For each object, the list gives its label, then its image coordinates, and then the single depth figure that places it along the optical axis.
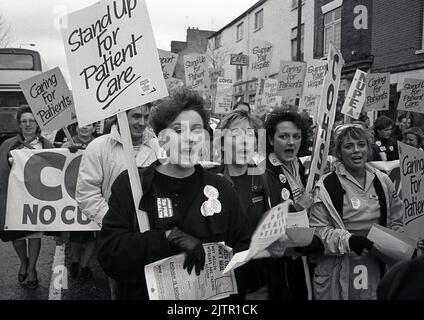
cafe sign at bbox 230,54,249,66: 12.95
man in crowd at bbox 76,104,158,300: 3.73
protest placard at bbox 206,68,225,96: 13.68
